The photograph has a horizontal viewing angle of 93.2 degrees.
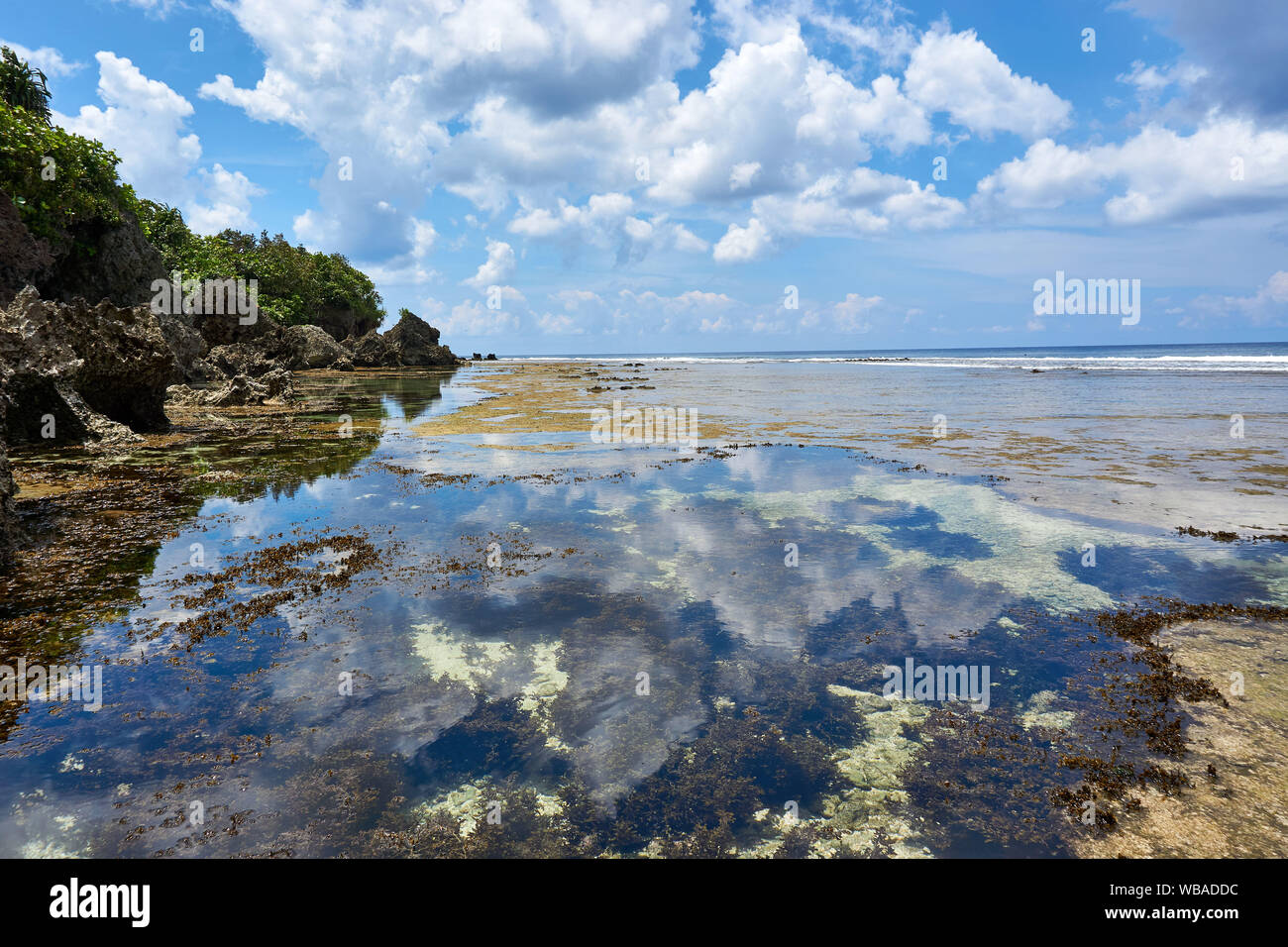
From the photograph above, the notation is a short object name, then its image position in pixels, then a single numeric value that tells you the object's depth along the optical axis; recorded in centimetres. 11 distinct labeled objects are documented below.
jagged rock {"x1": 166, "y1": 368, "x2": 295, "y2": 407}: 3216
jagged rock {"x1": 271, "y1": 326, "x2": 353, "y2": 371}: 6450
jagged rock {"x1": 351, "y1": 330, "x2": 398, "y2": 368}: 8150
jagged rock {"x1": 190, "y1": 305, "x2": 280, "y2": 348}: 4800
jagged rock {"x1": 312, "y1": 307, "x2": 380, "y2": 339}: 9869
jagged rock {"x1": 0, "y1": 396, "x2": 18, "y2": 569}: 917
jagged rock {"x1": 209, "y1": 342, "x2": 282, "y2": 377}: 4069
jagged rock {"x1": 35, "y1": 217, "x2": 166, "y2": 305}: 3672
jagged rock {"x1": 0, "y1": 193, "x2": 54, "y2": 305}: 2762
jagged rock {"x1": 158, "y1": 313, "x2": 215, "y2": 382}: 3391
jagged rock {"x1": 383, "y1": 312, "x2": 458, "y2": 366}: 8575
